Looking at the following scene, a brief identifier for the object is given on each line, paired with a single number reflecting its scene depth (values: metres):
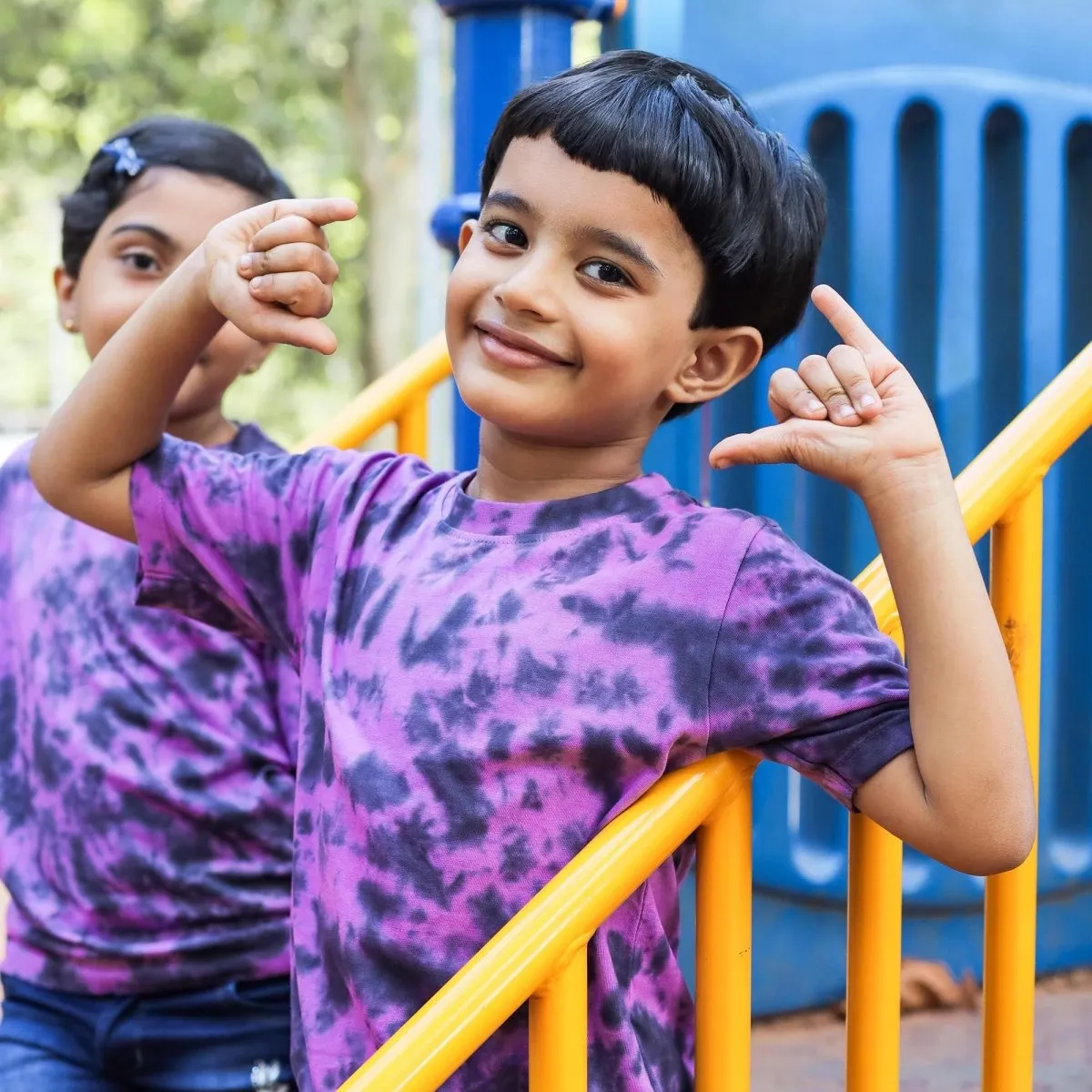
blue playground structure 2.76
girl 2.19
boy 1.84
